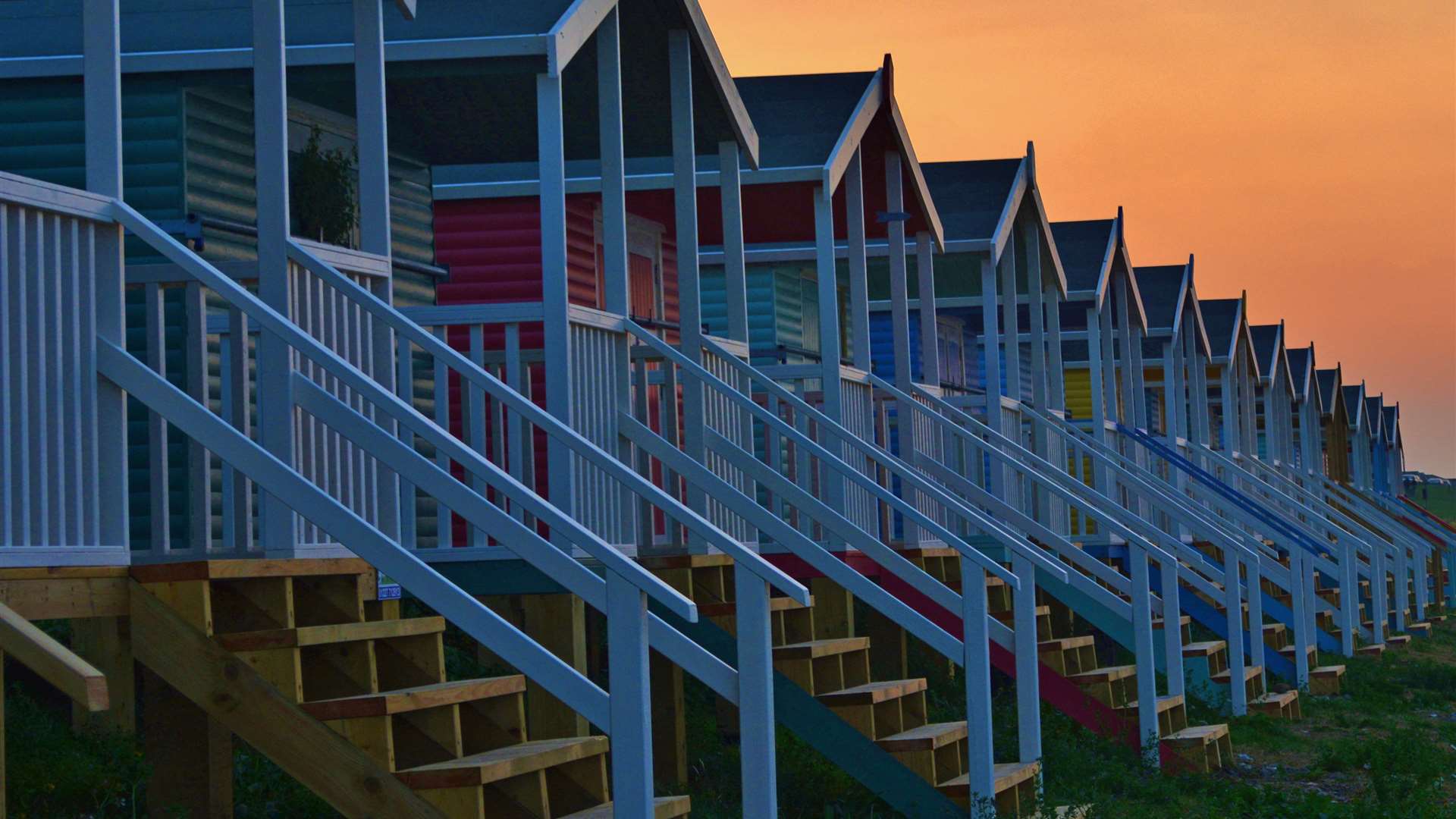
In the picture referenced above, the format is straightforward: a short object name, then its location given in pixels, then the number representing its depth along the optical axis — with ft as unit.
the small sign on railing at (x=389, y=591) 48.34
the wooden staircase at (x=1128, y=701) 79.00
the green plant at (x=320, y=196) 76.69
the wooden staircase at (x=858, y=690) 59.88
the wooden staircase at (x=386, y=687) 40.09
